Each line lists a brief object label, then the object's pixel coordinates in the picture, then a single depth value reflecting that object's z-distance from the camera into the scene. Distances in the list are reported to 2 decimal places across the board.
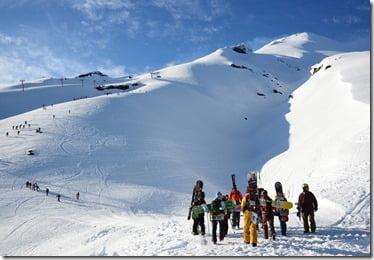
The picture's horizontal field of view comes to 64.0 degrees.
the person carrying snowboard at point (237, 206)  13.18
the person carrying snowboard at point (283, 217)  10.72
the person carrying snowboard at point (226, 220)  11.10
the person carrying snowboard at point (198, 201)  11.47
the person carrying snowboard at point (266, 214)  10.42
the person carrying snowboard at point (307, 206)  11.18
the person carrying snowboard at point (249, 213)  9.76
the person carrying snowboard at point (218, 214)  10.48
